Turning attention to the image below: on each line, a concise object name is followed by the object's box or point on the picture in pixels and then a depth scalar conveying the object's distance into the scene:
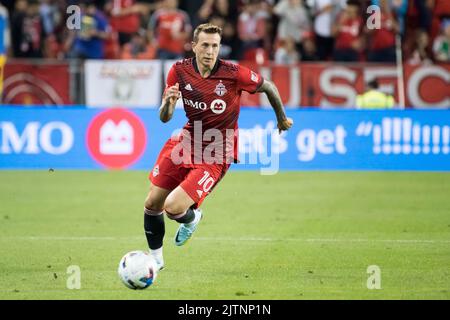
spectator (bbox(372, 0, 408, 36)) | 22.16
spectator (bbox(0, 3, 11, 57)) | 22.09
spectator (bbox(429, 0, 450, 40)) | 22.44
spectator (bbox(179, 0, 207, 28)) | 23.27
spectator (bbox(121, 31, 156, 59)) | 22.42
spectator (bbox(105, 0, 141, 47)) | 22.55
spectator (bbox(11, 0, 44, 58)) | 22.66
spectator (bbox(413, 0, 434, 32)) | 22.58
